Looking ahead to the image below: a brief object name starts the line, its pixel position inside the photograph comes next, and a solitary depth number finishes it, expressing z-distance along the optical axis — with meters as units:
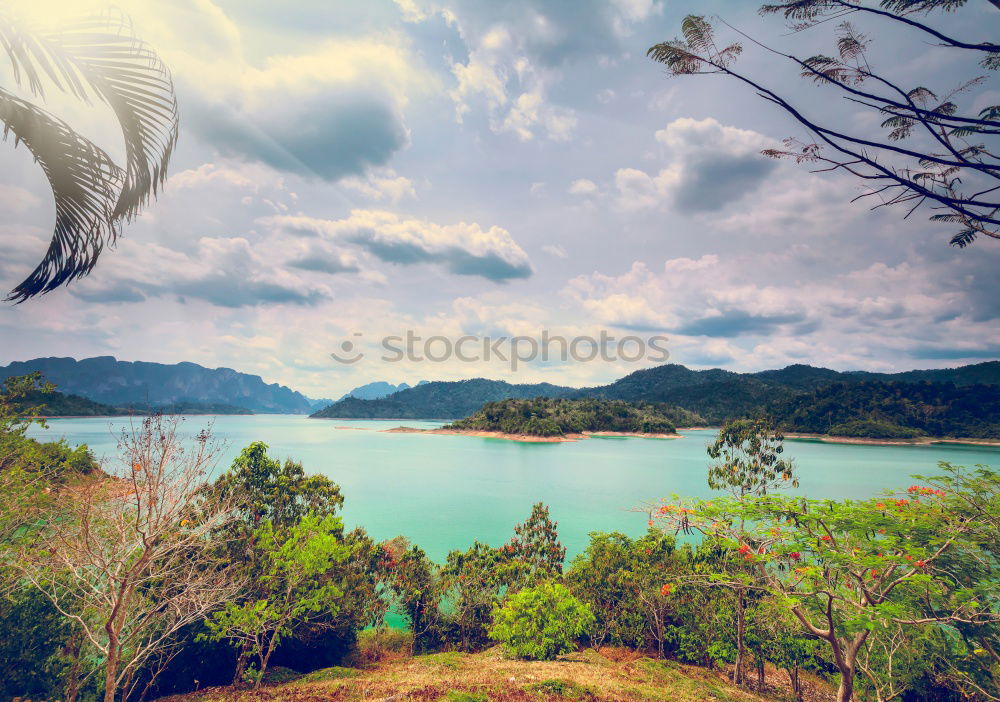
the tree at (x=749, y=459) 14.21
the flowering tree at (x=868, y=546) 7.83
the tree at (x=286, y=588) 11.70
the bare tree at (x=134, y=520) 7.05
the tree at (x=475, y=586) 16.38
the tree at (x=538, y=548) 17.64
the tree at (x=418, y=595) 16.44
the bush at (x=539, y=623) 12.66
